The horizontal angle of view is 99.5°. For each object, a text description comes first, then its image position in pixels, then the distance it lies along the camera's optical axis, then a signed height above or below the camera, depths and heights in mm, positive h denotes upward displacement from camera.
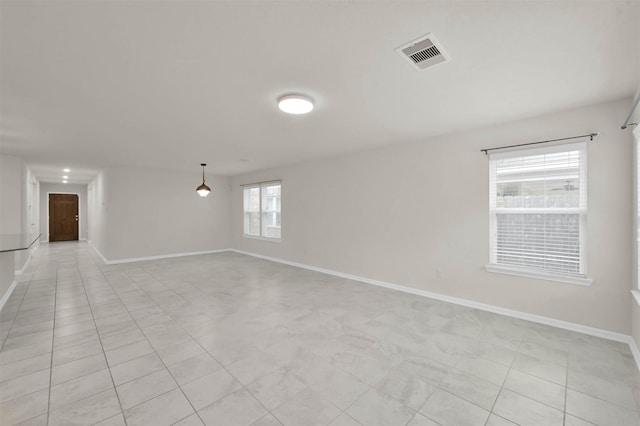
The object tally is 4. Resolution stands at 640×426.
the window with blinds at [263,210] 7375 +64
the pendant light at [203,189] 6879 +585
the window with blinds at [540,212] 3070 +14
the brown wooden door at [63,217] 11164 -231
